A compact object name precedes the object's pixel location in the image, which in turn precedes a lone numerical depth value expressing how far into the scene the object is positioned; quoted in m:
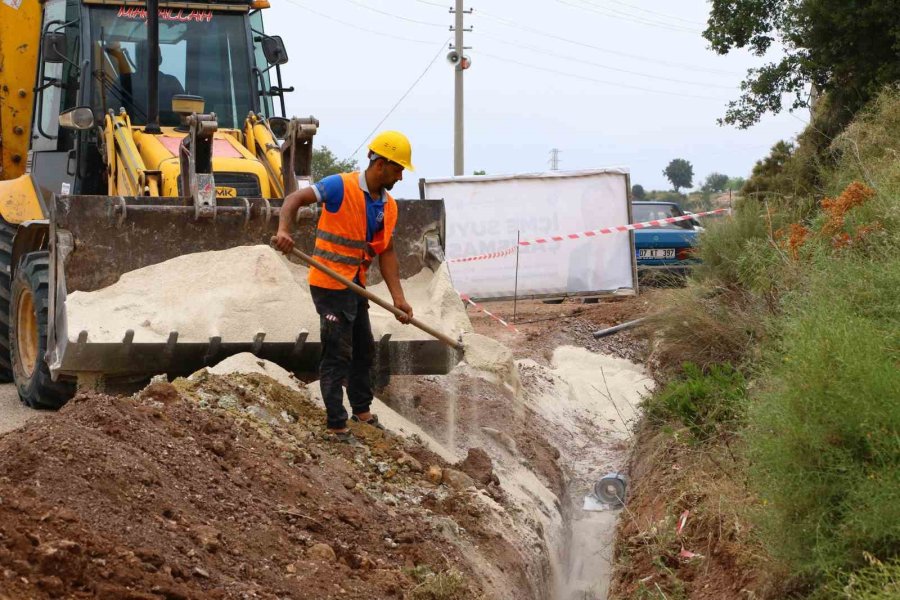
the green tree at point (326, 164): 43.09
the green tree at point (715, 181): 89.44
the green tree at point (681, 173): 96.88
